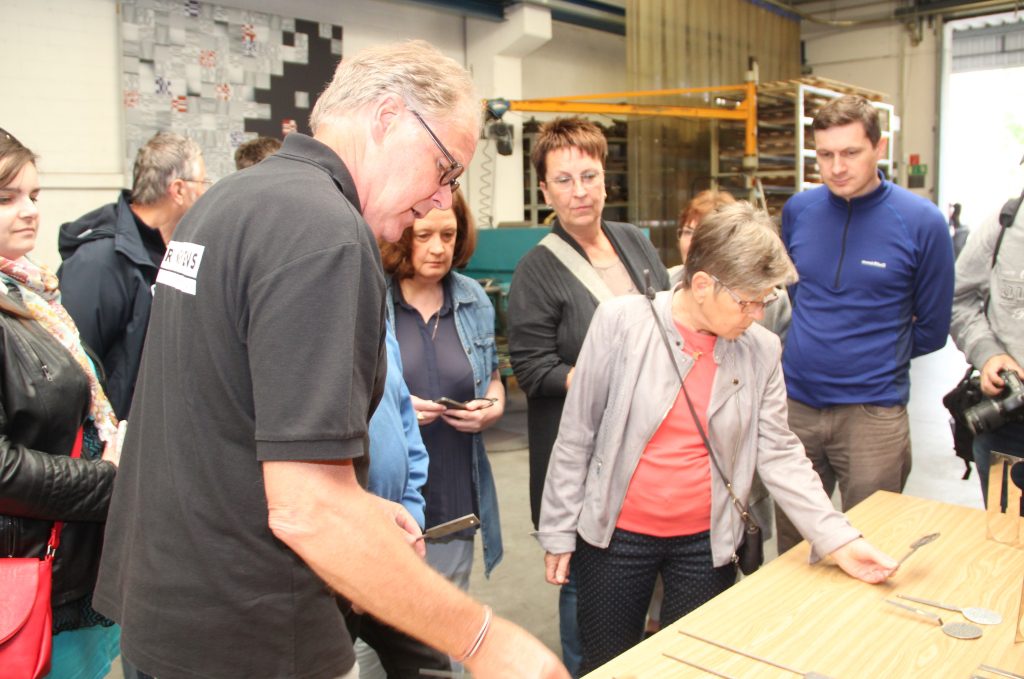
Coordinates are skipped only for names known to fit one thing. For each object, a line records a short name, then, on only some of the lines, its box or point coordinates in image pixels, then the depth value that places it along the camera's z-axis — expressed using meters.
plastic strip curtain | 8.32
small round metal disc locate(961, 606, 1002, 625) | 1.53
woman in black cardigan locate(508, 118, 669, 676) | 2.36
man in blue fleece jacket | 2.49
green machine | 6.07
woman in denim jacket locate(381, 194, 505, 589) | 2.18
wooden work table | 1.39
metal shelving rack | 7.95
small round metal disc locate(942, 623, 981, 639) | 1.48
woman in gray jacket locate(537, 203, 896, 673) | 1.87
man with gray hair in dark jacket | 2.34
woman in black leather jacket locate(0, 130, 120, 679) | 1.52
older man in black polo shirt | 0.91
